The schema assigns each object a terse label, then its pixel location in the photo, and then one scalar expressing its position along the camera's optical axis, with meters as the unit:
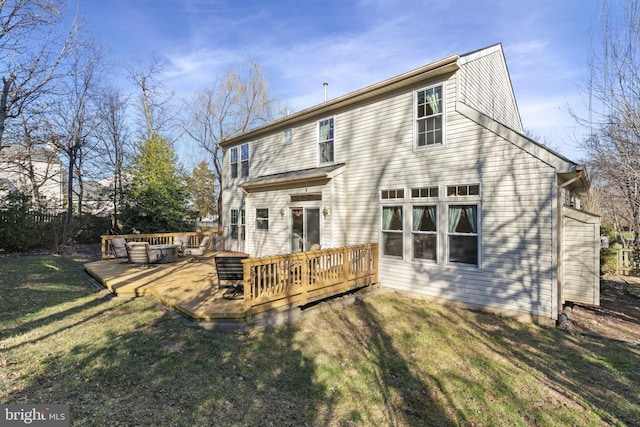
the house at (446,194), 6.21
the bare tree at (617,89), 5.69
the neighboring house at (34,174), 15.38
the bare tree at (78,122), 14.48
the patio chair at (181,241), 12.59
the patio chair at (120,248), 10.63
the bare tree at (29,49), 8.96
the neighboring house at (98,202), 18.30
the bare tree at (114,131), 19.86
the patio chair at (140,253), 9.70
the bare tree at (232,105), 24.48
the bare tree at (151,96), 21.37
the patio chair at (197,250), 11.63
